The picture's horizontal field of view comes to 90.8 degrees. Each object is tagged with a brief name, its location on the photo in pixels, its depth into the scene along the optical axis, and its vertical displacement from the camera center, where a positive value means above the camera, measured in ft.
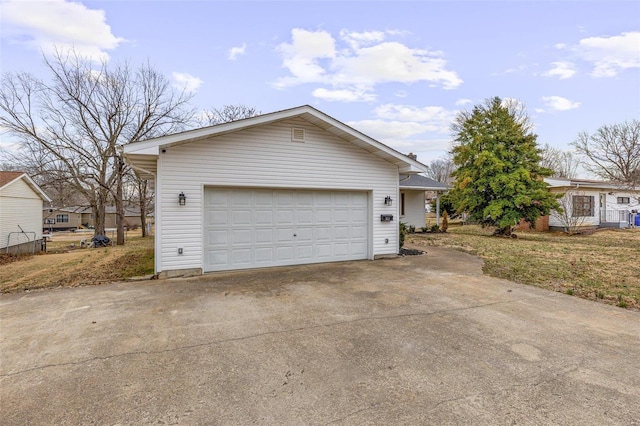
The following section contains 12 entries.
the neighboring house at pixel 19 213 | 49.24 +0.12
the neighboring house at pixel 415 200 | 59.62 +2.42
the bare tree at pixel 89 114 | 57.72 +19.50
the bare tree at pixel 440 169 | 175.77 +24.77
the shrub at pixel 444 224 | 61.99 -2.34
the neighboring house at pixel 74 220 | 146.09 -3.13
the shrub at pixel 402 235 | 35.80 -2.61
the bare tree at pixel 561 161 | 116.88 +19.20
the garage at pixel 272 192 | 22.79 +1.72
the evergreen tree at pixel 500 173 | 49.67 +6.45
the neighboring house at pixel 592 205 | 60.80 +1.31
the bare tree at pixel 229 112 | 80.02 +25.90
